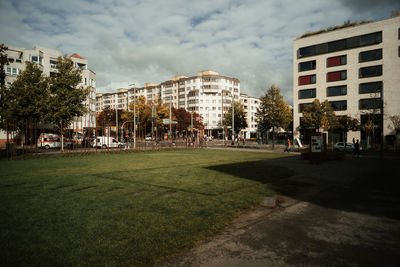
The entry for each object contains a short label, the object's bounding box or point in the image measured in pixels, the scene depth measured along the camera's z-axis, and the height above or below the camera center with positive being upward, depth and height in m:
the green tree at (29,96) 29.80 +4.85
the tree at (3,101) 29.23 +4.10
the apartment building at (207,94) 109.12 +18.00
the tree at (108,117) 82.03 +6.32
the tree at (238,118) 67.72 +4.57
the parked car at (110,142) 35.50 -1.00
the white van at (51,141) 33.12 -0.70
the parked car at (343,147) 33.02 -1.70
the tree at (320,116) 43.41 +3.18
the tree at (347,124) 42.66 +1.78
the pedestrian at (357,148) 23.16 -1.29
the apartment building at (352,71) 42.41 +11.99
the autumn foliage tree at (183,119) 79.19 +5.42
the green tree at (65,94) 29.02 +4.96
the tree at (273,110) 38.38 +3.91
